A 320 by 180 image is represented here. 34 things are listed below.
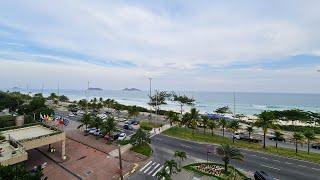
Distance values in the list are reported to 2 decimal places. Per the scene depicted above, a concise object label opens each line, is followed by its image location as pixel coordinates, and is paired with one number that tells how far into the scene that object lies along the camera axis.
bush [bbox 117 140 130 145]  30.80
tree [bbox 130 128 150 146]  27.97
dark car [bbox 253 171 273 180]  19.18
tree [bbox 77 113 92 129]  35.06
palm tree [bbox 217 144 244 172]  21.40
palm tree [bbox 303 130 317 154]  28.51
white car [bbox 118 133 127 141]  32.79
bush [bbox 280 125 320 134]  45.97
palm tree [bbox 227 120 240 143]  34.62
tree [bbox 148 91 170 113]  64.49
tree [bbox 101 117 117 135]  30.80
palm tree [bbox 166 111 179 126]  40.07
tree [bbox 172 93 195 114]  65.65
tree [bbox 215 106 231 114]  70.32
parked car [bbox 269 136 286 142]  35.61
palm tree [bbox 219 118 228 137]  36.33
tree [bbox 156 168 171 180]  17.29
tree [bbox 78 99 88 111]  62.26
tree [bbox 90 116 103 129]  33.35
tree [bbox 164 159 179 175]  19.64
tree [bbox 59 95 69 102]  96.42
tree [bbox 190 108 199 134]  37.38
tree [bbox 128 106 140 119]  47.01
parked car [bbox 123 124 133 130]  40.24
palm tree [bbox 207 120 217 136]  35.71
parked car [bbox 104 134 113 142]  31.71
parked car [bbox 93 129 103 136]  33.59
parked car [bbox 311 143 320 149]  32.25
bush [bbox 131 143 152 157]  27.37
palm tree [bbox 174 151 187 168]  22.12
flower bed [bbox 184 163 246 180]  20.97
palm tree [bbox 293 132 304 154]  28.58
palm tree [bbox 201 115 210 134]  36.46
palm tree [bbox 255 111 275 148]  30.50
